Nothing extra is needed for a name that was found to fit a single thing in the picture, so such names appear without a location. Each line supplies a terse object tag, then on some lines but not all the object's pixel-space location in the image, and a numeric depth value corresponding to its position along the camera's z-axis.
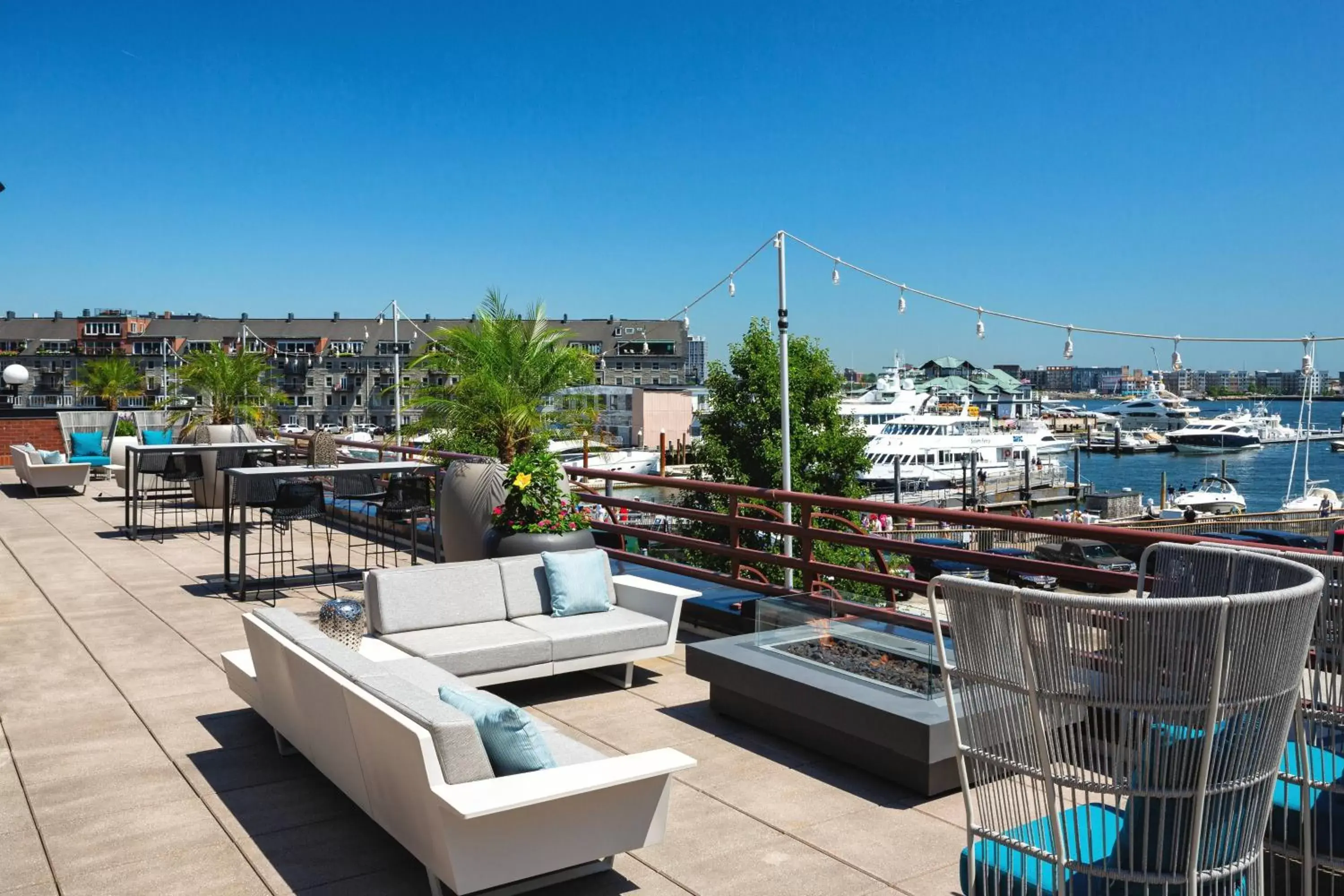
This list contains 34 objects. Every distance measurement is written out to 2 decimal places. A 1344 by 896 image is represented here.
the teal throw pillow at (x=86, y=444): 18.62
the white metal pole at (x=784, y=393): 13.32
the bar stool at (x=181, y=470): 12.74
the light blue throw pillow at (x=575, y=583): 6.35
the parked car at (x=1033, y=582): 16.38
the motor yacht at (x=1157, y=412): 103.94
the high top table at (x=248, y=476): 8.69
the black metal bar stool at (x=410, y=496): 9.65
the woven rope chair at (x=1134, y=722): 2.17
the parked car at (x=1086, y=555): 25.80
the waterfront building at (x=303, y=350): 90.44
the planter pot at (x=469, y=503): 8.61
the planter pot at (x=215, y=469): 14.10
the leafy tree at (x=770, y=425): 37.59
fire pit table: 4.36
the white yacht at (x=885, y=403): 61.47
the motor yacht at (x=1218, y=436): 90.94
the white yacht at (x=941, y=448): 55.78
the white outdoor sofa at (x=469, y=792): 3.24
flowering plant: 7.60
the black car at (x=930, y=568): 15.42
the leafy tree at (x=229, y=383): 15.32
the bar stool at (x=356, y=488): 9.67
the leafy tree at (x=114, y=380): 28.27
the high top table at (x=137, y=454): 12.04
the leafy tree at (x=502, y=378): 9.59
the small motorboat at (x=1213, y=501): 50.75
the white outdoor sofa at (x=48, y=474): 16.67
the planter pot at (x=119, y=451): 18.12
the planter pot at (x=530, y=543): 7.47
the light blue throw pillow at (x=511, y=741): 3.38
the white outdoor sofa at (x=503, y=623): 5.60
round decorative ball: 5.09
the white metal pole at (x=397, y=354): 16.16
